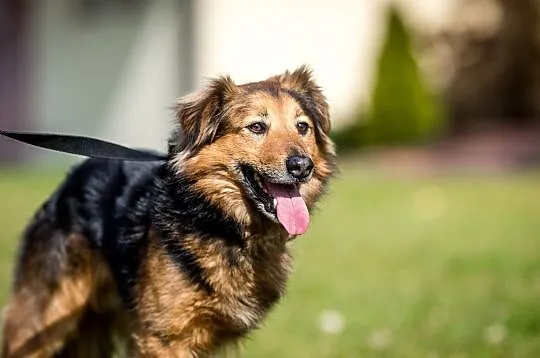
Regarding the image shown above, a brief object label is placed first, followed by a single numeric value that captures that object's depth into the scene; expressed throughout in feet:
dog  16.55
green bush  66.49
